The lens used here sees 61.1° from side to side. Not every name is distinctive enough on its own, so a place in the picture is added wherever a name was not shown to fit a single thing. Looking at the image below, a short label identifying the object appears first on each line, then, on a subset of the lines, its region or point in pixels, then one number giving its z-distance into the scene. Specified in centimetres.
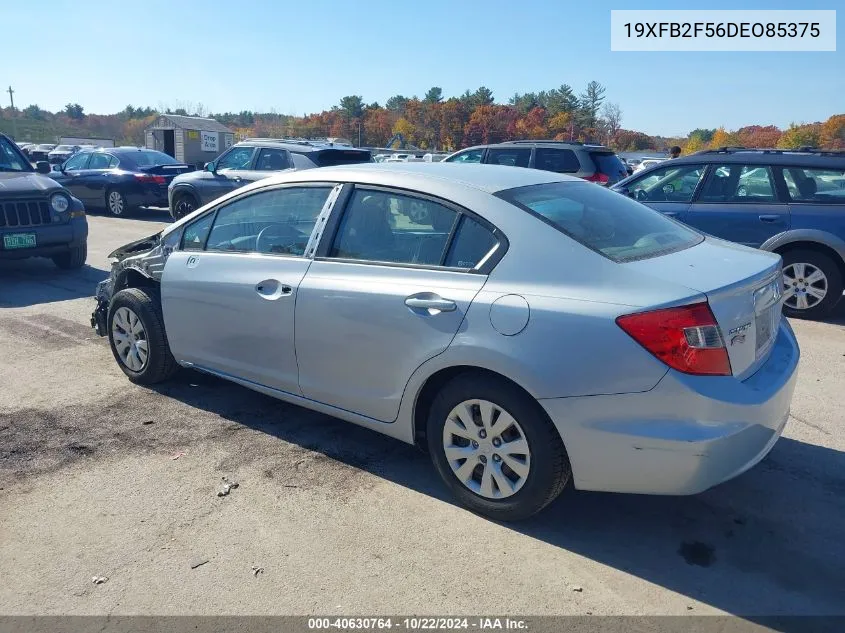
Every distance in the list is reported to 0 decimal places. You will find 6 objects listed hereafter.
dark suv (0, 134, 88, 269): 879
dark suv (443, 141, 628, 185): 1267
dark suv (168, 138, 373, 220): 1191
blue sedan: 1590
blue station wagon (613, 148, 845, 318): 716
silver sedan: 294
